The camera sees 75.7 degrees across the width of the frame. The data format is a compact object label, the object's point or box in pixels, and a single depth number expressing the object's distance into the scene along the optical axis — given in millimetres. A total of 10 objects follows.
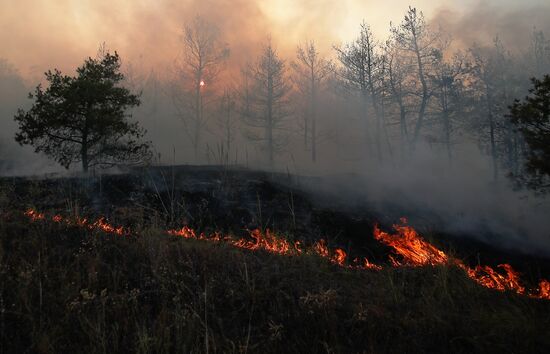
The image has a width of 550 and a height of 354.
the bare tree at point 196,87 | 31766
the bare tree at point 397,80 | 25862
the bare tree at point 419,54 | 24656
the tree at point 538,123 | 9227
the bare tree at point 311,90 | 31906
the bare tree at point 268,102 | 29984
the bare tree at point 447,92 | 25312
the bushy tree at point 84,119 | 12633
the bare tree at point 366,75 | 26016
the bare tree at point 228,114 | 33031
